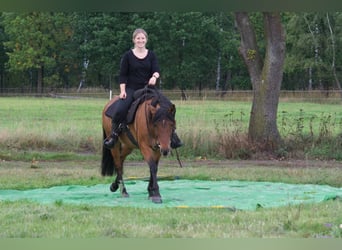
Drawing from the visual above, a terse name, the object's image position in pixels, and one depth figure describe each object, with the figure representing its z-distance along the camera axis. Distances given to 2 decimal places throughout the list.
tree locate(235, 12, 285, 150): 23.19
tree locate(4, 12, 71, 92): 95.31
